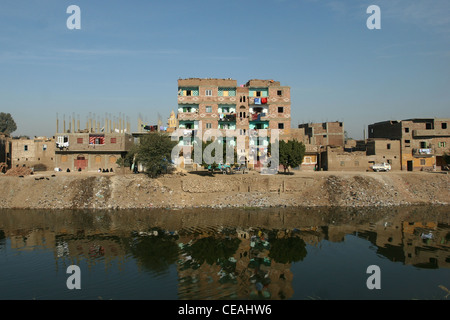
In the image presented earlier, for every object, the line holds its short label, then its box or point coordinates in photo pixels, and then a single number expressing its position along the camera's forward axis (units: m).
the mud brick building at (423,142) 60.56
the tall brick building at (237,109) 60.53
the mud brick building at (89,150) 58.91
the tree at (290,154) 50.81
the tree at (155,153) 48.16
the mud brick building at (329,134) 74.38
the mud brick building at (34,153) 60.25
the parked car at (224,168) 50.99
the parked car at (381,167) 56.78
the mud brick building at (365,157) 58.12
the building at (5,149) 63.34
